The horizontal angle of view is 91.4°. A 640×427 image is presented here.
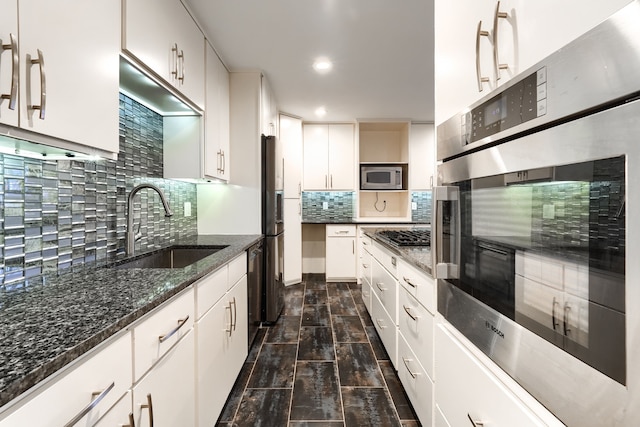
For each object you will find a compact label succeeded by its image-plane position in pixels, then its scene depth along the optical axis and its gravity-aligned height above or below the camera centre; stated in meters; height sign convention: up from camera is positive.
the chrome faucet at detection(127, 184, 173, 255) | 1.68 -0.02
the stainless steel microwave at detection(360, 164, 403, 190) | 4.82 +0.52
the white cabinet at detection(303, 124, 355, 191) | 4.91 +0.85
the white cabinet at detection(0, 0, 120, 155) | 0.81 +0.43
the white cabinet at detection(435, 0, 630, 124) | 0.59 +0.43
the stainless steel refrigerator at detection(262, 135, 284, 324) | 2.99 -0.13
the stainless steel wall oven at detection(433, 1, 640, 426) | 0.47 -0.03
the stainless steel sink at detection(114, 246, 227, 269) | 2.07 -0.30
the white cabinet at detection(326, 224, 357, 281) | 4.64 -0.62
